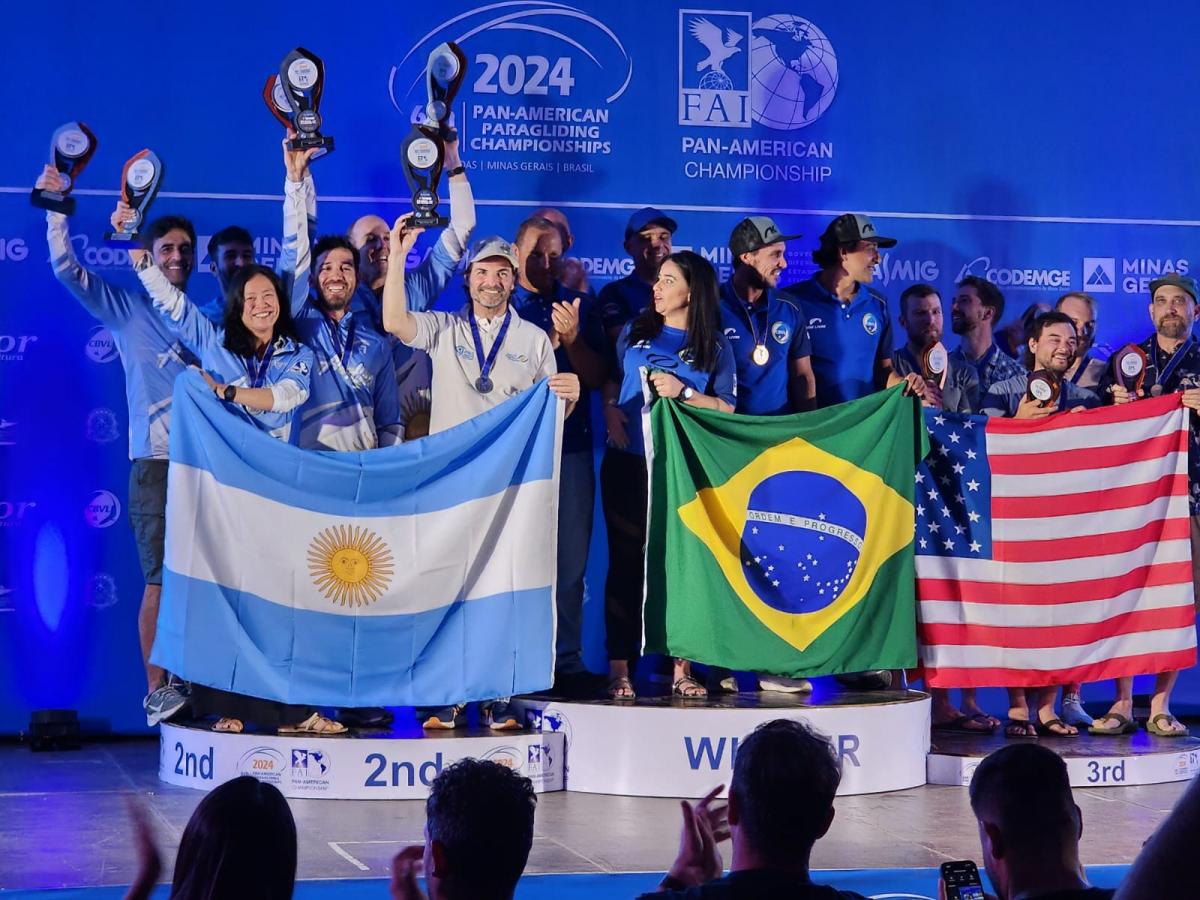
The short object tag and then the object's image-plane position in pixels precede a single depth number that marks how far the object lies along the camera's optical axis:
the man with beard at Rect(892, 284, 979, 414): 7.81
